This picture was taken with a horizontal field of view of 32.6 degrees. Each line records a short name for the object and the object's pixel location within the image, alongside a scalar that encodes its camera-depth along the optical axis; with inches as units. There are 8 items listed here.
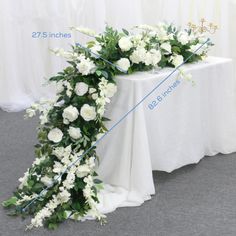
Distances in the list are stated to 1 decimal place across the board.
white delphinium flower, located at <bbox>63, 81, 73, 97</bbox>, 86.9
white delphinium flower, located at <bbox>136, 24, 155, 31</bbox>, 96.3
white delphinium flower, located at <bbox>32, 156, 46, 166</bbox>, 91.6
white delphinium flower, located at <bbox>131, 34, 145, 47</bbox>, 91.3
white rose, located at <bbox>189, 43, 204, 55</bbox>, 100.3
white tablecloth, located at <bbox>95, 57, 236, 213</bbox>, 88.7
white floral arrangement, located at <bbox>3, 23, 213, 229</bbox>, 84.5
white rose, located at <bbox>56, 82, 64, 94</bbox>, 92.0
